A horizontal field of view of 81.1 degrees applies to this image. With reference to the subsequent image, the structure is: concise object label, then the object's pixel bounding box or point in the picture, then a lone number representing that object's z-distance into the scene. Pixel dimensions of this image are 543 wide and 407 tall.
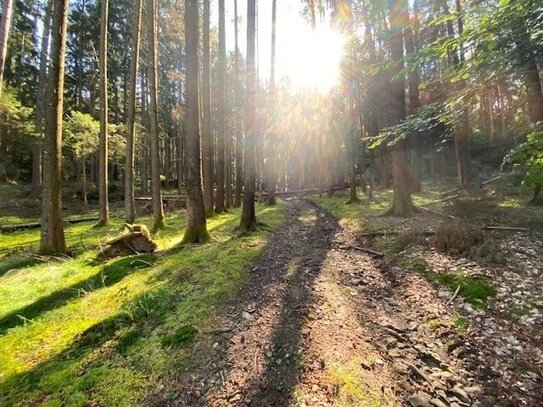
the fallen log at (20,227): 14.09
